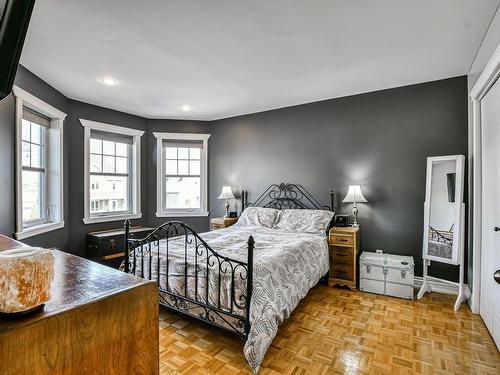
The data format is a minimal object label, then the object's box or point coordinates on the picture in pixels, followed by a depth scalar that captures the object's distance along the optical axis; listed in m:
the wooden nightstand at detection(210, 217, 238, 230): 4.58
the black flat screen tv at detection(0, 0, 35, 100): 0.65
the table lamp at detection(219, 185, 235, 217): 4.89
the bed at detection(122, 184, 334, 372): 2.02
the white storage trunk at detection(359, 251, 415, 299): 3.19
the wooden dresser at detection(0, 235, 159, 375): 0.62
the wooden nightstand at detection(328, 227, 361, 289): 3.47
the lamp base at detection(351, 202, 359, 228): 3.74
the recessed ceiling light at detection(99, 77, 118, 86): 3.37
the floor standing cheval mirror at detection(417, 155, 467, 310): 3.00
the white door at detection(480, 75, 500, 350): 2.23
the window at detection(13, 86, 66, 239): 2.93
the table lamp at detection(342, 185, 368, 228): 3.68
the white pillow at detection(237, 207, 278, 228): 4.17
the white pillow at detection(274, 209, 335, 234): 3.72
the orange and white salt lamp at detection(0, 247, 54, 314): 0.62
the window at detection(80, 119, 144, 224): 4.42
